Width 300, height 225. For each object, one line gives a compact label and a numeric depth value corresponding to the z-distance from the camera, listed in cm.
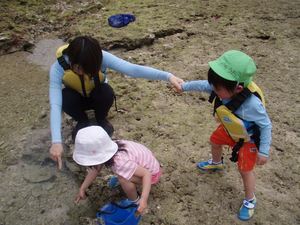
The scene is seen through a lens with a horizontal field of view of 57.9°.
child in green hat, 153
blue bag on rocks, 343
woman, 174
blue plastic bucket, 173
